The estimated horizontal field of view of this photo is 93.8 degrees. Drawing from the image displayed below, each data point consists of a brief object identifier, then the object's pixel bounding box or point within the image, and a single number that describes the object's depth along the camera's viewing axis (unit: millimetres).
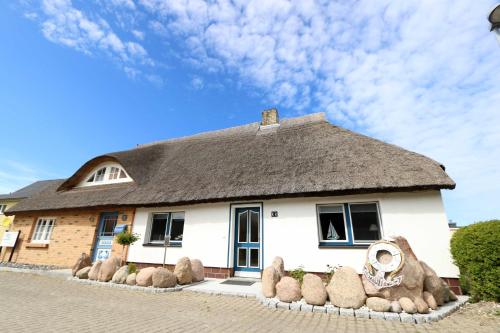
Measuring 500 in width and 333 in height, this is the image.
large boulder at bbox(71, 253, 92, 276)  8109
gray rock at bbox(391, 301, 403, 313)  4406
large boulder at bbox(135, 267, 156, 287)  6590
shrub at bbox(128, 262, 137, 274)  7472
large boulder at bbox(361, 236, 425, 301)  4598
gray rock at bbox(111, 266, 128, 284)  7133
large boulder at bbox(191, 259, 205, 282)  7418
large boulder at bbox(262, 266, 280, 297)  5416
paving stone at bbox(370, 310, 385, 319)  4293
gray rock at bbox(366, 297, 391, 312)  4445
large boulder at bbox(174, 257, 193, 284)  6922
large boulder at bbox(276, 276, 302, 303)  5059
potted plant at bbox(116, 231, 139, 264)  8641
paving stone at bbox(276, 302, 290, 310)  4898
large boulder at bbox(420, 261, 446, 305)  4969
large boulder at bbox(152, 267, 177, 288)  6406
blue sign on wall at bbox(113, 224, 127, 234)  9678
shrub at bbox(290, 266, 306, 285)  6304
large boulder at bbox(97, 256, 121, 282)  7375
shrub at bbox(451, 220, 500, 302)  4727
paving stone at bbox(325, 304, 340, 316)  4555
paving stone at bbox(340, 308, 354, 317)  4445
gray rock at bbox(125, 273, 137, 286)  6852
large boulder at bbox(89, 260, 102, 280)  7559
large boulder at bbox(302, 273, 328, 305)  4863
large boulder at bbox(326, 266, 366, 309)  4660
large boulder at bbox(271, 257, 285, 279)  6078
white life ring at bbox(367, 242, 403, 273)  4656
